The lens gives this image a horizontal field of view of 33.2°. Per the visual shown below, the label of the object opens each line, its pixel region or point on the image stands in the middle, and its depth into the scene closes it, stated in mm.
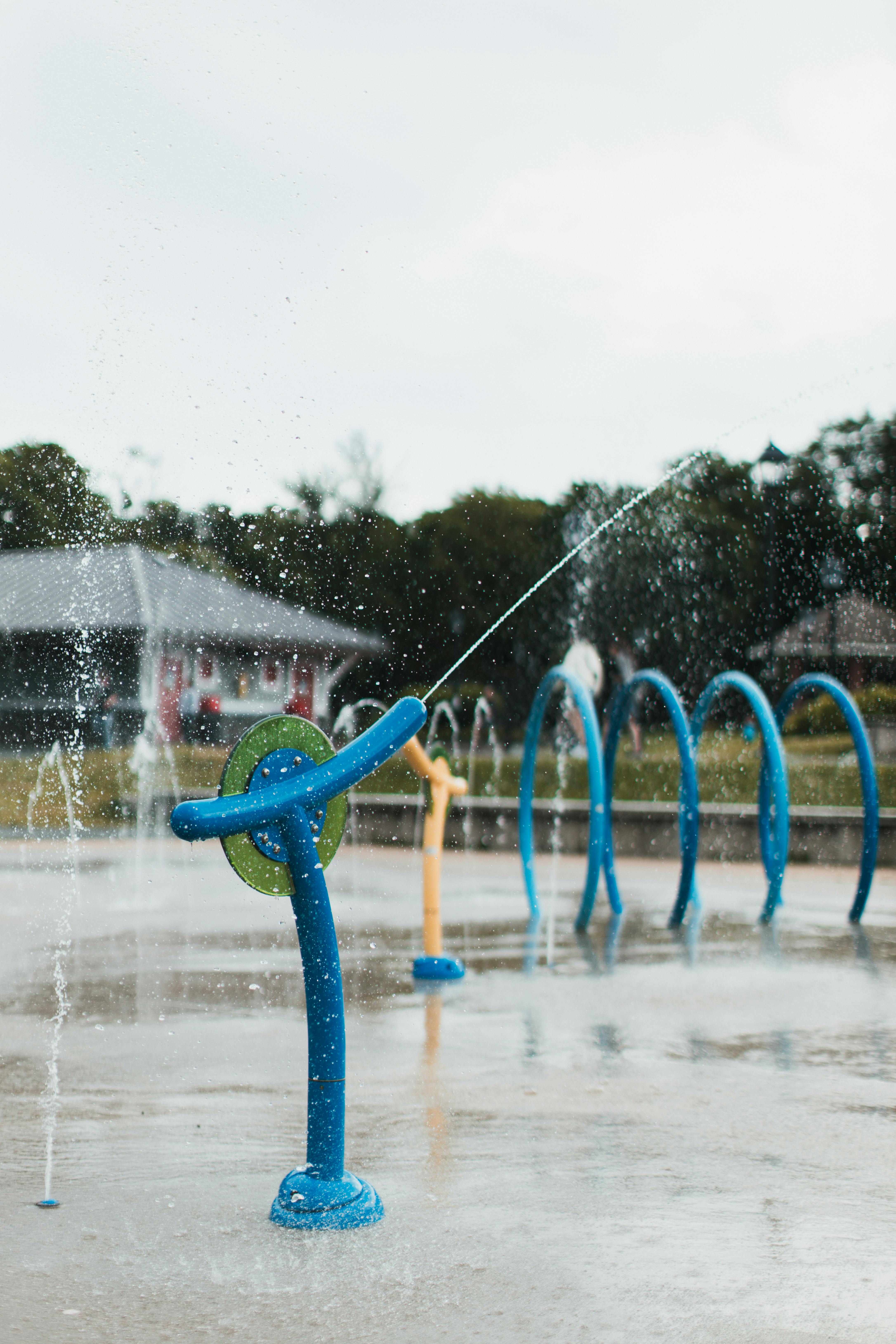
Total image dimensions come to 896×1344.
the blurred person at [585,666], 17766
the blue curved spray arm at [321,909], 3623
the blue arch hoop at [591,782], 8703
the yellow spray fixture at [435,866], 7148
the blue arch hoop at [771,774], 8891
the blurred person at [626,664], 31316
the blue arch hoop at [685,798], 8852
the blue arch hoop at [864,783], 9320
